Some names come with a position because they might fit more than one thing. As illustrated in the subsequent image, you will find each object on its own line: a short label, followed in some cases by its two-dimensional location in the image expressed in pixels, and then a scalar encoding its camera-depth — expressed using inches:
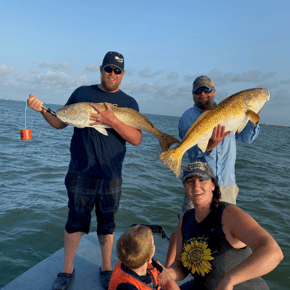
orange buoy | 161.8
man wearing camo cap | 144.0
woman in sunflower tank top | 76.6
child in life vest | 87.4
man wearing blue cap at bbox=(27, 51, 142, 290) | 132.4
